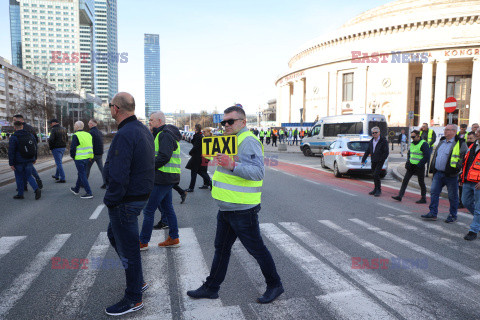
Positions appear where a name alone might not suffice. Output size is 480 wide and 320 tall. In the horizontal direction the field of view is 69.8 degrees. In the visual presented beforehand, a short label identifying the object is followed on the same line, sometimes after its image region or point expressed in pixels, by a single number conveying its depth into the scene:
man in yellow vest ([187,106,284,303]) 3.13
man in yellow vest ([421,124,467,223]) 6.42
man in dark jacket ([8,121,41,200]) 8.48
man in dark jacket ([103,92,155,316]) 3.03
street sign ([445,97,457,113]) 11.25
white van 21.56
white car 12.61
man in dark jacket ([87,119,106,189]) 9.93
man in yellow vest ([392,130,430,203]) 8.20
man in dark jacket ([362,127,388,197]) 9.56
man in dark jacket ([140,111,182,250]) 4.81
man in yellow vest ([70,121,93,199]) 8.90
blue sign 23.82
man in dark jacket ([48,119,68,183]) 11.06
